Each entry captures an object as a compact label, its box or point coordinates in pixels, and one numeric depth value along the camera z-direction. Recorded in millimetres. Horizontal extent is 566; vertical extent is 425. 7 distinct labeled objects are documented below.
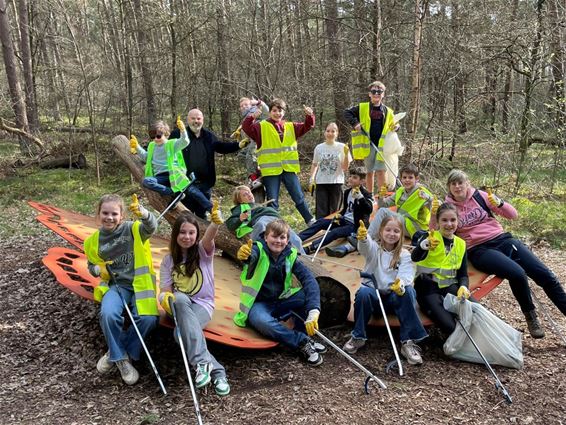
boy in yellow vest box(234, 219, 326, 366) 4273
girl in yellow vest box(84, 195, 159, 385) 4055
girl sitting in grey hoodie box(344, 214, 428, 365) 4336
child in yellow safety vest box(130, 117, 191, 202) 6590
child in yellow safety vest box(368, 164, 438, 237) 5617
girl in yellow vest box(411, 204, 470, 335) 4594
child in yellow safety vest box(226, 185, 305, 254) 5734
